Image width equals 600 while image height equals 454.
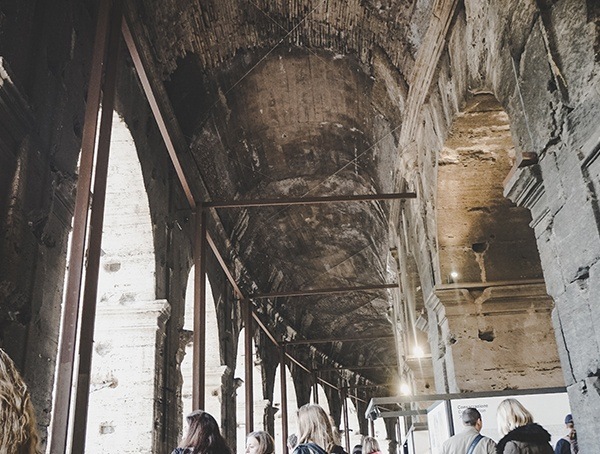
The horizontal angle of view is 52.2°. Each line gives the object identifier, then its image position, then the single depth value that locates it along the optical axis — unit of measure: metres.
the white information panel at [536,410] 4.87
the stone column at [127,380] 6.89
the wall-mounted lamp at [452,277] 7.13
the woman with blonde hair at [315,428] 3.80
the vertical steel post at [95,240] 3.97
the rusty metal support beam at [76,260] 3.64
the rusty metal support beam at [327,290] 11.25
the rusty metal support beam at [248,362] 11.48
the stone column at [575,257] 3.43
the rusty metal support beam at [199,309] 7.33
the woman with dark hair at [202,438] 3.15
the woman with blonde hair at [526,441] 3.76
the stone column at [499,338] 6.78
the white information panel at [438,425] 5.17
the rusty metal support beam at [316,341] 15.36
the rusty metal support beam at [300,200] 8.36
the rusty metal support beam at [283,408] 15.13
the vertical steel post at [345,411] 24.50
